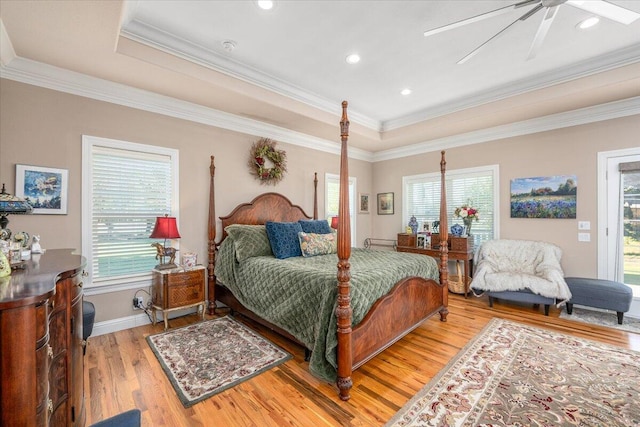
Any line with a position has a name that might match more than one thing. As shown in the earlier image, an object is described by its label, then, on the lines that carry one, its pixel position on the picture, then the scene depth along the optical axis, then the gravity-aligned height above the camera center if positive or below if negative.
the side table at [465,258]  4.59 -0.72
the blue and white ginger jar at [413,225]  5.48 -0.22
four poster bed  2.19 -0.74
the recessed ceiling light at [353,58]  3.06 +1.69
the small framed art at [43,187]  2.69 +0.23
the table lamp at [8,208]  1.50 +0.02
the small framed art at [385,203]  6.12 +0.21
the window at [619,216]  3.64 -0.02
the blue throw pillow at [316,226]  4.18 -0.20
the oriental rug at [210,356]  2.24 -1.34
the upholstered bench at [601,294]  3.35 -0.97
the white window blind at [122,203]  3.07 +0.10
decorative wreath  4.37 +0.81
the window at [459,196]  4.80 +0.33
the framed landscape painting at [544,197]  4.04 +0.26
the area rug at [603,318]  3.37 -1.31
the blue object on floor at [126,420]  1.09 -0.81
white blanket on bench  3.69 -0.79
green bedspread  2.26 -0.70
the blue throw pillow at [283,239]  3.59 -0.35
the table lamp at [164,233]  3.17 -0.24
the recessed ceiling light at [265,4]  2.28 +1.69
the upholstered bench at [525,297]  3.71 -1.12
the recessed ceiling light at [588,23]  2.50 +1.72
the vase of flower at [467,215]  4.74 -0.02
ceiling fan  1.90 +1.40
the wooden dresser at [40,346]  0.94 -0.53
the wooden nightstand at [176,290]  3.19 -0.90
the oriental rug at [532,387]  1.90 -1.35
